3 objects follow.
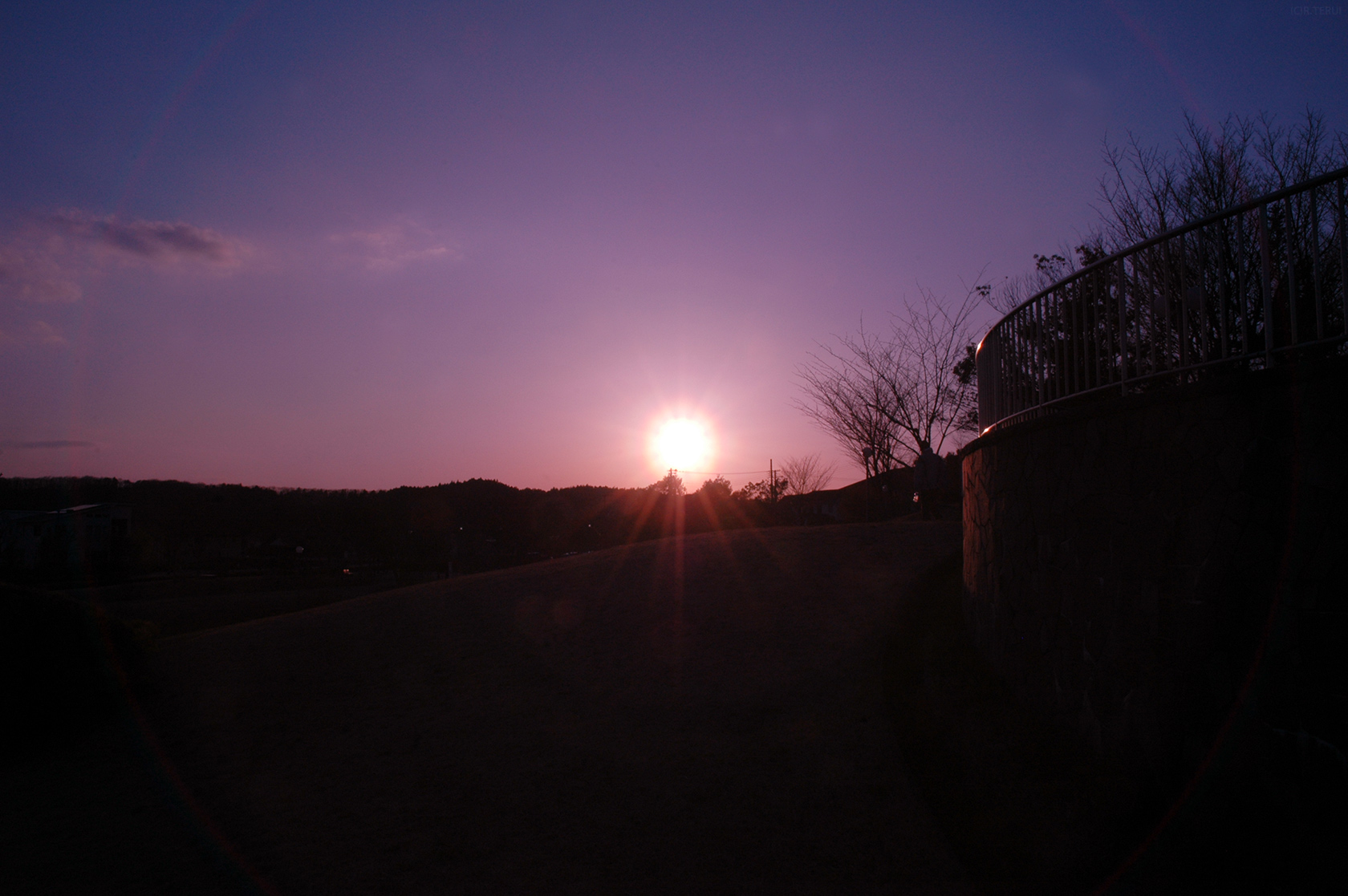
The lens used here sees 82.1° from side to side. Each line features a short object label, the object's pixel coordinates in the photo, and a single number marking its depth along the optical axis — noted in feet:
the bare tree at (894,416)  66.54
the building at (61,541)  126.82
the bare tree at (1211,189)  40.16
